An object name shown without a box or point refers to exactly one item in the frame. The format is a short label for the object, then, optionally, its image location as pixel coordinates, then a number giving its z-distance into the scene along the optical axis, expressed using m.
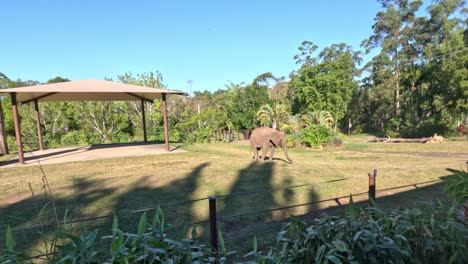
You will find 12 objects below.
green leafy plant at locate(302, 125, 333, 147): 13.05
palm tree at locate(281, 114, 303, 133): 17.06
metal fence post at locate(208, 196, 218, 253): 2.46
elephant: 8.22
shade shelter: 8.08
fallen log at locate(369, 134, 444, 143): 14.66
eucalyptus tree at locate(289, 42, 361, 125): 23.23
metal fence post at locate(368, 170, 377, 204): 3.23
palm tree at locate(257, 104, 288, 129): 18.62
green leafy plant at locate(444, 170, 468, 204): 2.85
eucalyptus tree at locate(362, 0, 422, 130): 26.02
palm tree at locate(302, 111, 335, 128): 17.73
